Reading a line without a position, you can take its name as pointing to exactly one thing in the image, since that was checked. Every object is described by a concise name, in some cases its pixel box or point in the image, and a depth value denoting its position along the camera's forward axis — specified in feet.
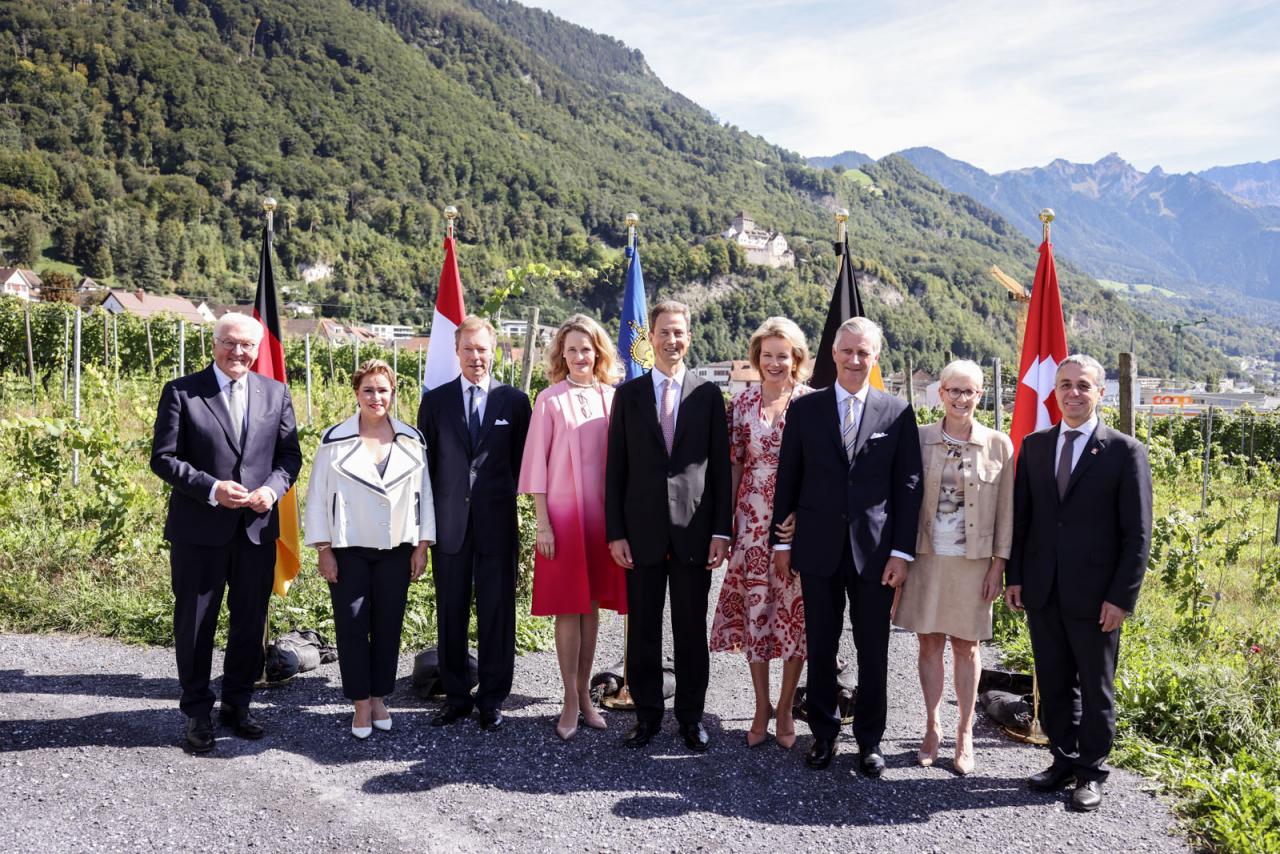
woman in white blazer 13.21
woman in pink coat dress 13.60
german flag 16.69
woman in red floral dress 13.32
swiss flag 15.97
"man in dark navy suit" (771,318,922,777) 12.41
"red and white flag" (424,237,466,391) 18.60
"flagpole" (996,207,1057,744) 14.05
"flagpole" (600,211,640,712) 15.28
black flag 18.62
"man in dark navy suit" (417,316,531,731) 13.85
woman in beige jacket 12.59
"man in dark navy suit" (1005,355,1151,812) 11.68
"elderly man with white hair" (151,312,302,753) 12.81
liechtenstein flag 17.95
